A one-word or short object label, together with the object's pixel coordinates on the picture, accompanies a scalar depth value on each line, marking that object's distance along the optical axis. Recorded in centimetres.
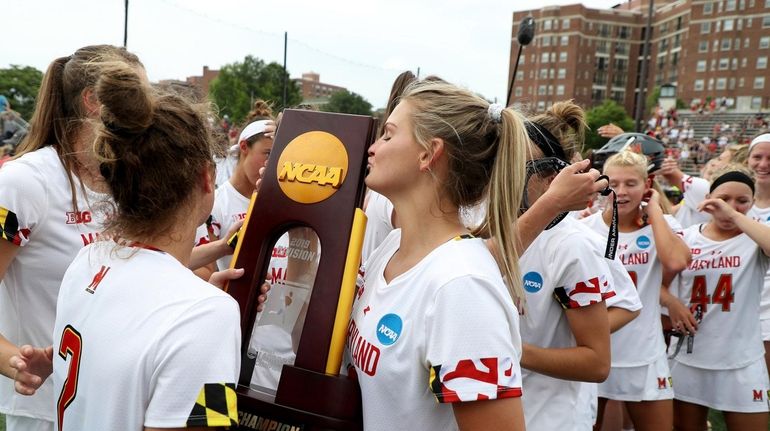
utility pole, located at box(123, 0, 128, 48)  898
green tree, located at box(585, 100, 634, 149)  6756
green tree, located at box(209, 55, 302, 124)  1710
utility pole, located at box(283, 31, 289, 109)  1459
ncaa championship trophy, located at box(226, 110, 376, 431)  141
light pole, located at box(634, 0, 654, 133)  1568
